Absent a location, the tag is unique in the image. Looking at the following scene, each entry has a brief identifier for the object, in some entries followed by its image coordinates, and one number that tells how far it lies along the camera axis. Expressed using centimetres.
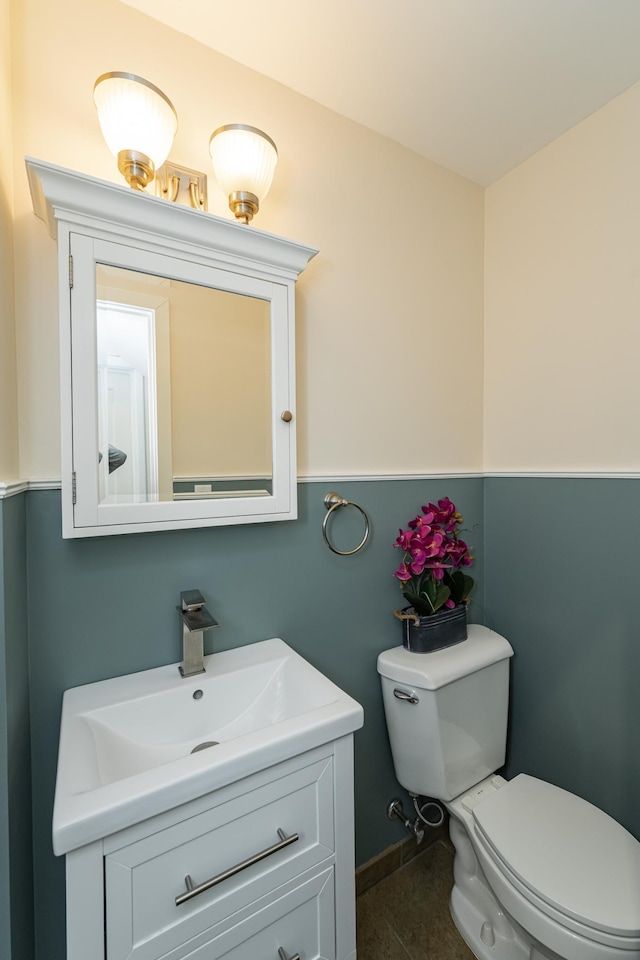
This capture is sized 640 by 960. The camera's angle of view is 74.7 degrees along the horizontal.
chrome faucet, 98
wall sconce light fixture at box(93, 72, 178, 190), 88
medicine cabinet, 87
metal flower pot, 133
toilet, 91
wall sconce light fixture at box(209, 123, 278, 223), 101
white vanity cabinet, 62
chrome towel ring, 128
